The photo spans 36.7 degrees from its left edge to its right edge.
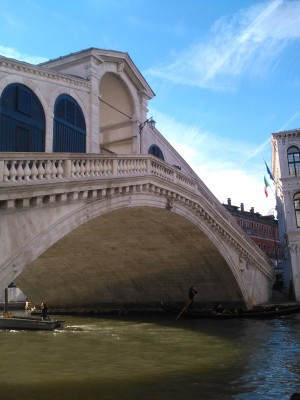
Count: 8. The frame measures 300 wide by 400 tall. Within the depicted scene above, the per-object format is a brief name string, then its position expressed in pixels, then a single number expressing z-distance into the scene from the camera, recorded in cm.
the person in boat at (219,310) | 1759
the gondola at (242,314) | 1712
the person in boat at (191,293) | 1902
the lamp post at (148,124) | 1461
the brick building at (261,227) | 4059
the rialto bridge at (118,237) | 775
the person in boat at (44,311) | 1689
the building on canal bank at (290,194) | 2261
